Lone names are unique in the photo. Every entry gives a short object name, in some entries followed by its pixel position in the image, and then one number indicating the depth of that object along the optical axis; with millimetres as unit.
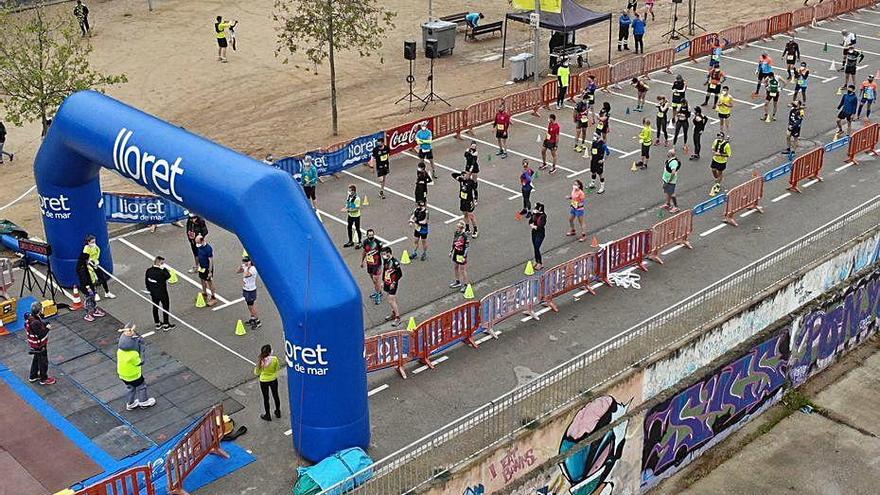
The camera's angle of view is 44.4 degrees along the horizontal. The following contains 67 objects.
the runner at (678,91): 30125
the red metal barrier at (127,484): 14641
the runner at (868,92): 31484
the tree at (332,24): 30875
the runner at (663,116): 29078
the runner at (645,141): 28141
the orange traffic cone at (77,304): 22103
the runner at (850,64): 34875
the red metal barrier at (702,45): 38312
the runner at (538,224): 22719
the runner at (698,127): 28658
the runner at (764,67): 34312
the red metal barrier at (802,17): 42219
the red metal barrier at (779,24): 41062
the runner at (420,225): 23094
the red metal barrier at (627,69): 35781
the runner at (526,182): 25156
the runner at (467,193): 24062
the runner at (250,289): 20672
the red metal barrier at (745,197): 25625
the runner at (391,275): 20656
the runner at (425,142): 27781
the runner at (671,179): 25203
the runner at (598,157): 26706
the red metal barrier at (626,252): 22547
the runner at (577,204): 24195
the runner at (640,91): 33094
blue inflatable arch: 15852
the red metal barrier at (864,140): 29281
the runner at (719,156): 26609
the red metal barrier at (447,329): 19453
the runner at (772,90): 32000
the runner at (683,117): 29219
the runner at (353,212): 23609
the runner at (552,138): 27938
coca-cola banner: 29969
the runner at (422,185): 24141
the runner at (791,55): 34944
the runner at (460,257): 21906
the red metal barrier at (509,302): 20469
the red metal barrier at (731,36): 39594
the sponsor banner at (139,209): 25391
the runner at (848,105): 30438
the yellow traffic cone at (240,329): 21000
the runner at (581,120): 29797
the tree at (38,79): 27734
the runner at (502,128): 29188
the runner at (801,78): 32188
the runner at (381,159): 26969
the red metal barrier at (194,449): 15867
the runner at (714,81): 32844
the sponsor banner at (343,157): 28328
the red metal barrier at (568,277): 21484
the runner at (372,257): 21484
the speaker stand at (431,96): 34841
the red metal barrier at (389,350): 18875
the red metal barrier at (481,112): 31969
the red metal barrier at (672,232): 23625
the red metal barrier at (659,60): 36891
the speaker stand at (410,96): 34812
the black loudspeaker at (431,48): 35156
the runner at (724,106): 30250
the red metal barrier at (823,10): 43094
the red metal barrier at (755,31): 40300
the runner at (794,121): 29328
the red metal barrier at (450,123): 31250
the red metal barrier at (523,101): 33156
